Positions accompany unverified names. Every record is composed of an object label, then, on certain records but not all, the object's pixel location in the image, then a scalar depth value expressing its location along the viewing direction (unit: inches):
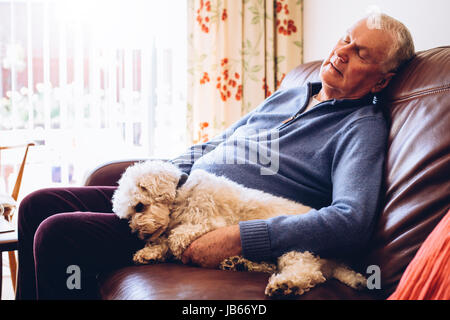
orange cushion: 30.7
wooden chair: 57.4
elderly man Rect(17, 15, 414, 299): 45.0
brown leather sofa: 40.2
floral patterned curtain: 105.3
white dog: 46.1
